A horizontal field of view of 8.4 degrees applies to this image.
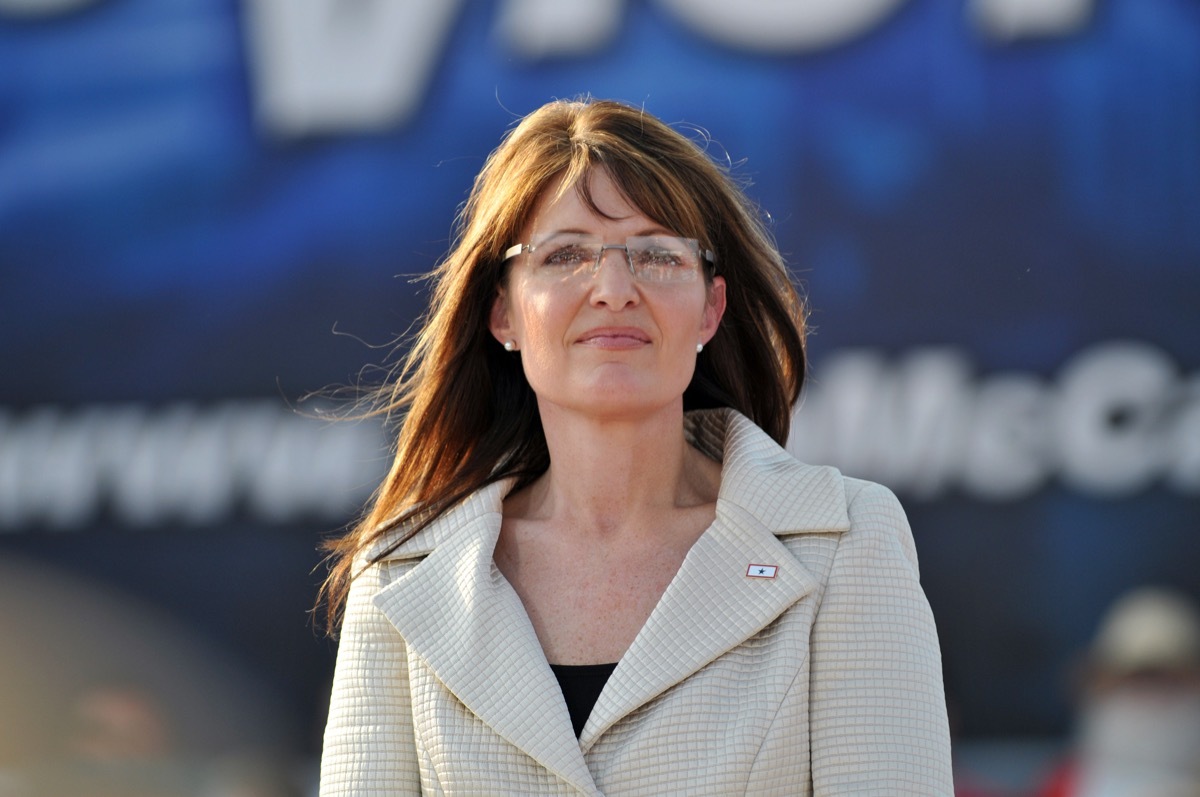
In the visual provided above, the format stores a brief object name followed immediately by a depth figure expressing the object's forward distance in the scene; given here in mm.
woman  5082
